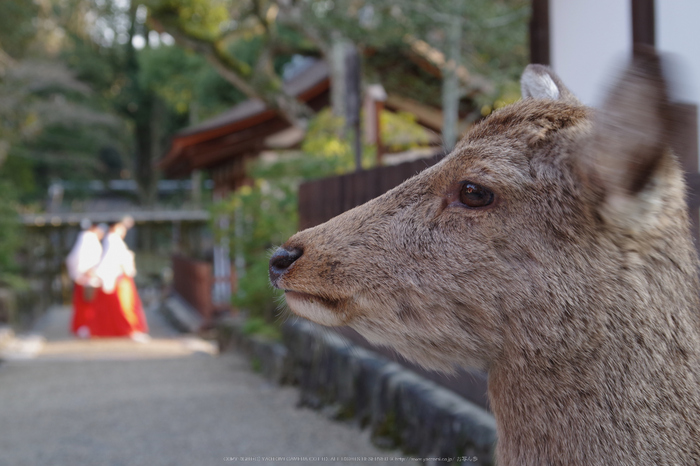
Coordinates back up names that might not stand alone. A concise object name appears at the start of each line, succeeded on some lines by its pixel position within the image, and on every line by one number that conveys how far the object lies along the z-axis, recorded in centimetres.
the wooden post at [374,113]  753
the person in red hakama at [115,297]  1105
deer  119
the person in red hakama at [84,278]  1106
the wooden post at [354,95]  565
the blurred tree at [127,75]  2031
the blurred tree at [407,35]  659
